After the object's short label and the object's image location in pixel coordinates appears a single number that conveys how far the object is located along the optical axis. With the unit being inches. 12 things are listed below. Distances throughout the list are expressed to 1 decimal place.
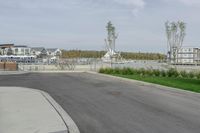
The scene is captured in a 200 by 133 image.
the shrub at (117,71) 1576.9
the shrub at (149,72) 1418.7
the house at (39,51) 5779.5
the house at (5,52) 5338.1
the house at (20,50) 5739.2
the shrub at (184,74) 1279.3
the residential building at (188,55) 4298.7
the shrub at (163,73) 1359.5
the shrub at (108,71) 1593.3
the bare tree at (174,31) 3521.2
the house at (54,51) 5818.4
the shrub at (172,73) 1328.7
